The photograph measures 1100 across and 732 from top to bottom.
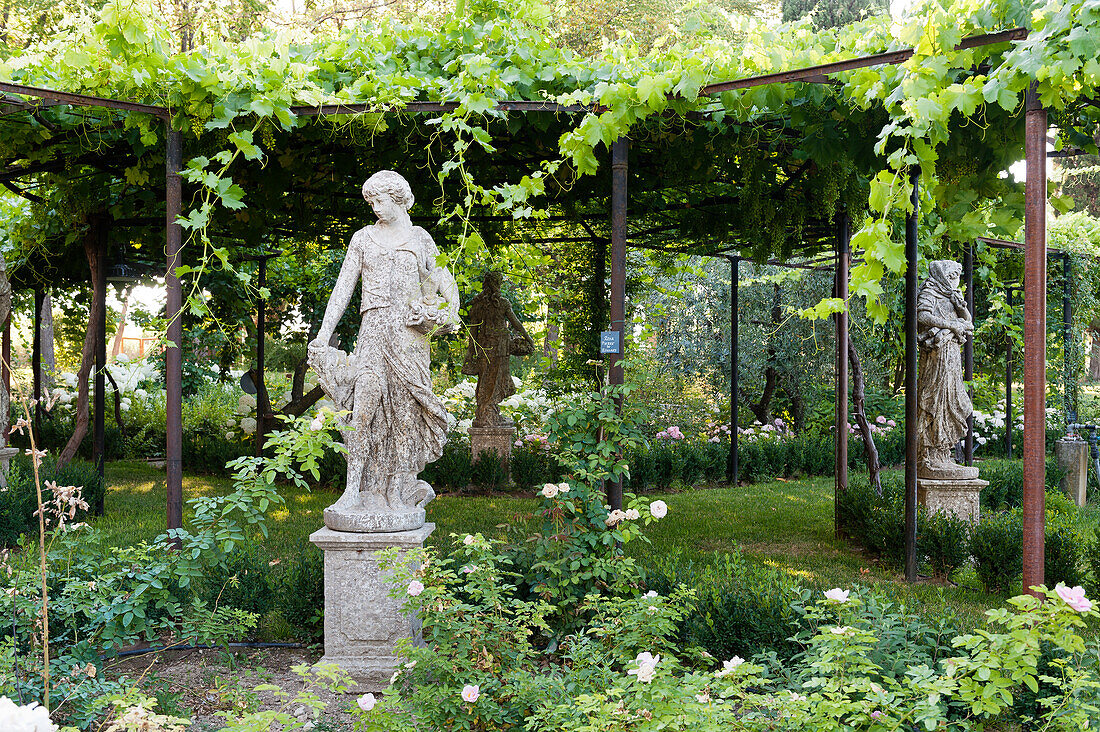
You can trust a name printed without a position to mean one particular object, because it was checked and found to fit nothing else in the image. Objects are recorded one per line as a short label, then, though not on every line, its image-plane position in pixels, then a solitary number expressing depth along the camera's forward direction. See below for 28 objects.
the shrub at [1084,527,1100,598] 5.14
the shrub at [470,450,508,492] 9.29
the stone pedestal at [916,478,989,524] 6.68
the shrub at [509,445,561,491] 9.43
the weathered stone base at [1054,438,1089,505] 9.43
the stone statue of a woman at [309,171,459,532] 4.13
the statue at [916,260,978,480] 6.67
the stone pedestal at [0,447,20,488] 6.72
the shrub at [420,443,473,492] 9.20
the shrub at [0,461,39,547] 6.30
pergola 3.10
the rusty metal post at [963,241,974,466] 8.79
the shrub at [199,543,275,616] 4.64
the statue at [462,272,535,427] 9.45
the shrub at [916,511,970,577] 5.90
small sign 4.39
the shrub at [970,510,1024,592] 5.48
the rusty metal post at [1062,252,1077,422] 11.09
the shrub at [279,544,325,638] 4.67
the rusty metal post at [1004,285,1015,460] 9.51
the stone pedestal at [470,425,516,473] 9.76
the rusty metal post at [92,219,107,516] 6.79
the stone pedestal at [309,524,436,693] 4.06
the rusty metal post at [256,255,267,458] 9.15
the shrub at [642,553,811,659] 4.02
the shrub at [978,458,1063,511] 8.73
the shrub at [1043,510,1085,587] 5.34
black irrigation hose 4.54
